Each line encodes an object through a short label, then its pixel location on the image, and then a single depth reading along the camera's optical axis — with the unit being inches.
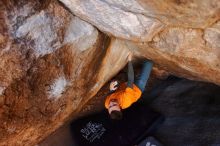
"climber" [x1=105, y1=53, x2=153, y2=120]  94.9
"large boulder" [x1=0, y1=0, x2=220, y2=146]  69.2
